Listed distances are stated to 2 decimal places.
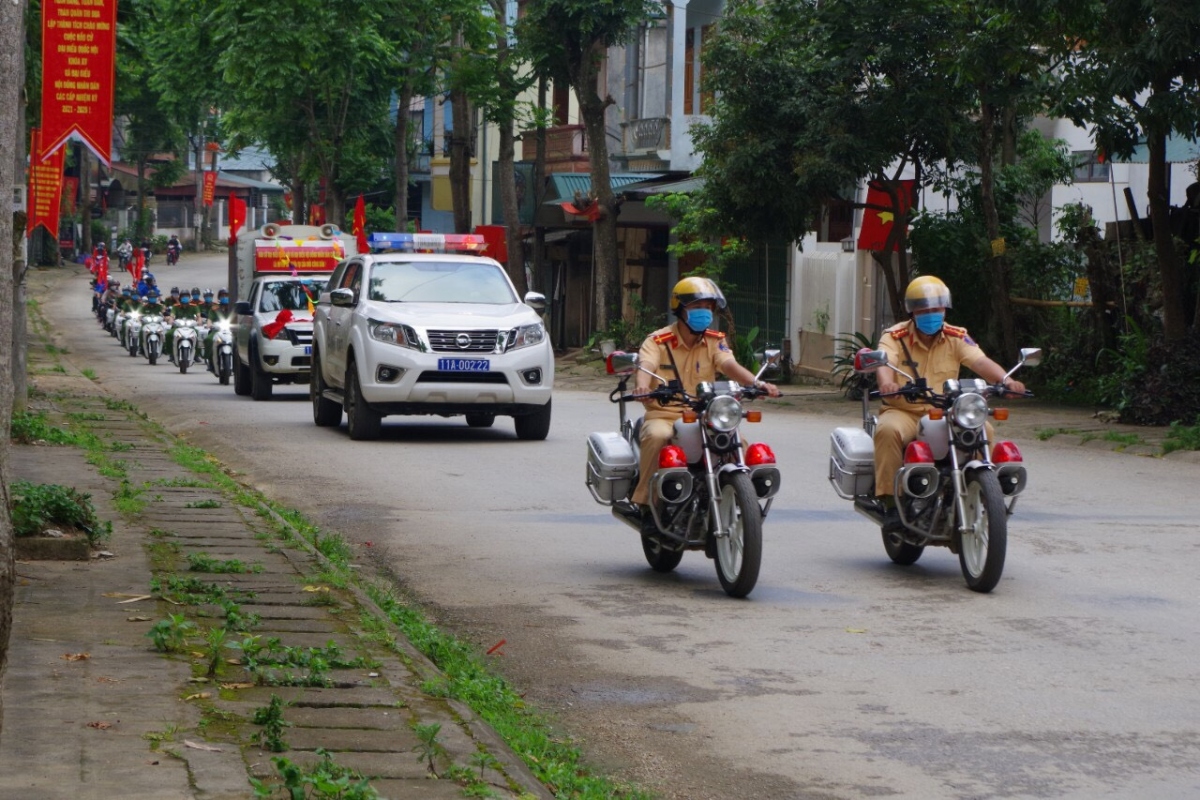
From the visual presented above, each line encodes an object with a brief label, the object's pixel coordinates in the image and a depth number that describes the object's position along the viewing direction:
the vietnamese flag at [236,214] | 35.76
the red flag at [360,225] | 31.79
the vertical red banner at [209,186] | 90.31
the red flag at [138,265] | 61.03
